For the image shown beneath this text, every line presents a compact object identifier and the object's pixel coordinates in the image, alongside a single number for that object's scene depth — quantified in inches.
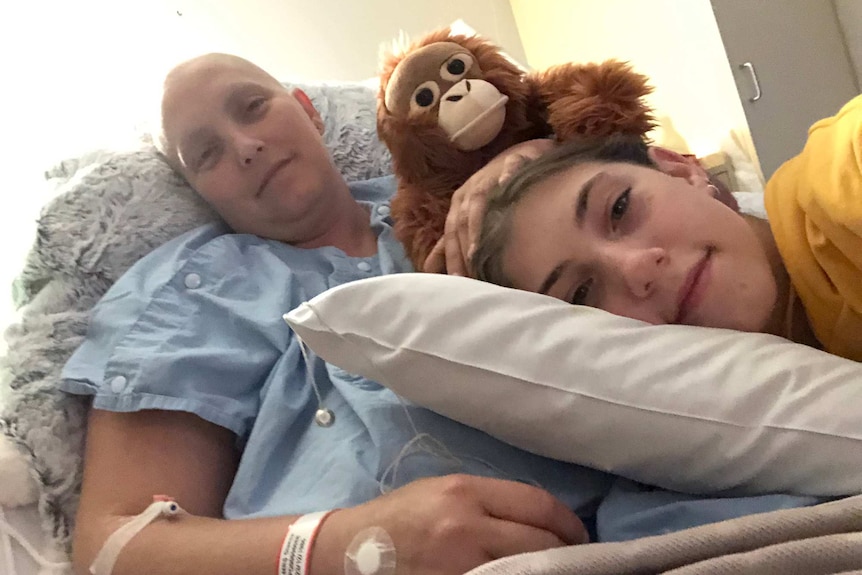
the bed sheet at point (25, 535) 30.0
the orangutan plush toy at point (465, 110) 36.2
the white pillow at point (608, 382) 22.2
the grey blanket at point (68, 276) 32.9
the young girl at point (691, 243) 27.0
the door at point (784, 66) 62.2
